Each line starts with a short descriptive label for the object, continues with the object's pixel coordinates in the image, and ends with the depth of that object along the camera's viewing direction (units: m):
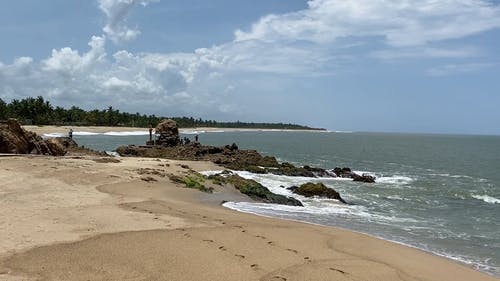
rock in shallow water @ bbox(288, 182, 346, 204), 24.62
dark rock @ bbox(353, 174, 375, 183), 36.81
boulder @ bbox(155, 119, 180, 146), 51.59
